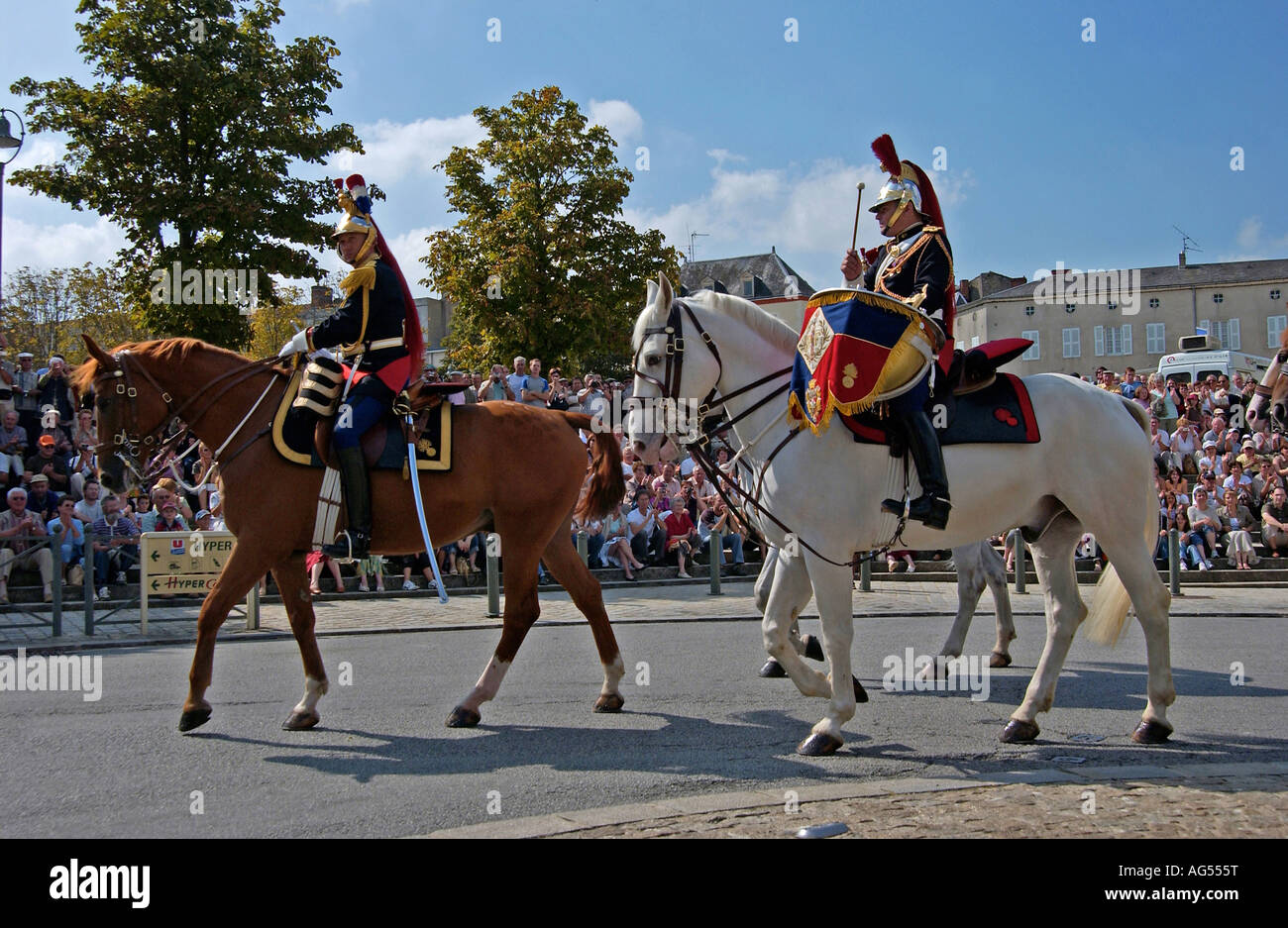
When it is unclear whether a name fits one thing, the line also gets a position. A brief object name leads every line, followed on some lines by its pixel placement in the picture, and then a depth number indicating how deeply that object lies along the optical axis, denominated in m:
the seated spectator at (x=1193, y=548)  20.45
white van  38.19
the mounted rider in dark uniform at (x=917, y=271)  7.06
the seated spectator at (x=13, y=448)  17.08
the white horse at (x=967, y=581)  9.77
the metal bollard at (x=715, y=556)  18.19
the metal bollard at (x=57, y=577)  13.69
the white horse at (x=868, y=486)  7.05
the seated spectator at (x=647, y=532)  20.75
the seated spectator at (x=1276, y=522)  20.97
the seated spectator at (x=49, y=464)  17.25
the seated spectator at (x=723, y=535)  21.47
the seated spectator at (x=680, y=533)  20.88
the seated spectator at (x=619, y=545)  20.38
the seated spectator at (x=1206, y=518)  20.75
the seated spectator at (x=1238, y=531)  20.45
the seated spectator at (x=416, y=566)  18.58
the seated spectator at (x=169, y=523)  16.27
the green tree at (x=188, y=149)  27.53
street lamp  17.77
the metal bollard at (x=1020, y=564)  17.34
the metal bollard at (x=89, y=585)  13.81
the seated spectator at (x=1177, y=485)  21.30
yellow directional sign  14.41
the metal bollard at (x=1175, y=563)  18.08
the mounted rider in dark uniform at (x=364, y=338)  8.06
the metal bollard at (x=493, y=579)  15.88
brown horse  7.91
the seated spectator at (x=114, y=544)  16.59
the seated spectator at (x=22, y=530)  15.51
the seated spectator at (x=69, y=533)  15.97
